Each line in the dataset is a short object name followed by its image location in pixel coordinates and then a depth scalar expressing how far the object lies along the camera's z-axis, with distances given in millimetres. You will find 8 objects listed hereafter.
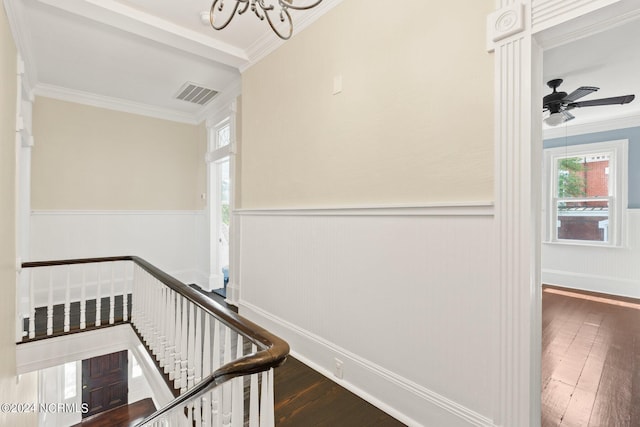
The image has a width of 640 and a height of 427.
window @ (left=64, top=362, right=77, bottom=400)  5598
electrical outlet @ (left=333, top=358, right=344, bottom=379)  2281
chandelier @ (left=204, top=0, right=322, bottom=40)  2600
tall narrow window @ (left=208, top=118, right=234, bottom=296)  4992
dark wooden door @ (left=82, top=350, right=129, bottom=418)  5762
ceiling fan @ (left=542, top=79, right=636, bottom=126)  2923
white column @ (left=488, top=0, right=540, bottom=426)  1414
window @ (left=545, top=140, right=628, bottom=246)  4680
